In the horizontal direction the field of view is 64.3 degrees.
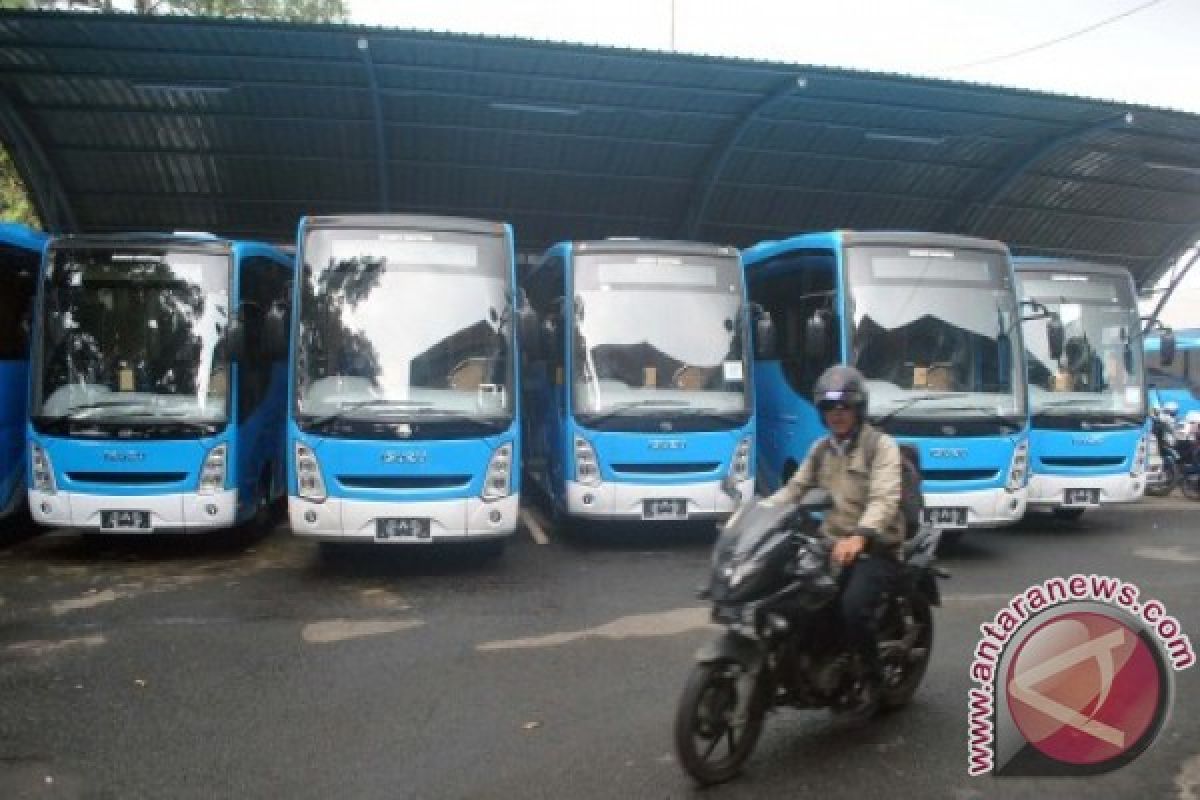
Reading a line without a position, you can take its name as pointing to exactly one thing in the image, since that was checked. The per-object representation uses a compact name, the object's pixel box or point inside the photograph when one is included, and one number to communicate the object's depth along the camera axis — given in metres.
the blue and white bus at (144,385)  8.39
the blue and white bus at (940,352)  8.78
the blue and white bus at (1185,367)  20.97
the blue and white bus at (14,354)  9.39
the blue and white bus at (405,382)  7.79
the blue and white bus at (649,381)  9.10
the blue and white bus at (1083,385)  10.25
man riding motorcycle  4.39
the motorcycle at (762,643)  4.01
